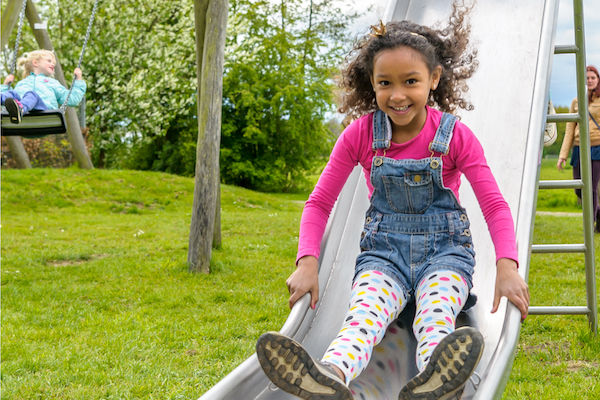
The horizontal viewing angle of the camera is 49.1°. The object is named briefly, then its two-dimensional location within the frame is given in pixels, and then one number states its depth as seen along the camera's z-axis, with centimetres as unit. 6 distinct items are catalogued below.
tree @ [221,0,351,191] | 1770
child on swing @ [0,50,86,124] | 469
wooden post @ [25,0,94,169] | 868
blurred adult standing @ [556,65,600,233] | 661
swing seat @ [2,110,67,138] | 473
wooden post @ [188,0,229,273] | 542
